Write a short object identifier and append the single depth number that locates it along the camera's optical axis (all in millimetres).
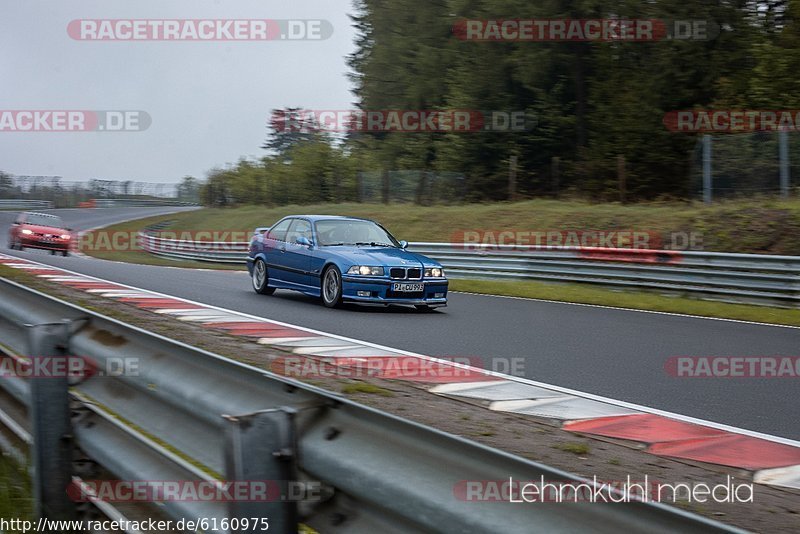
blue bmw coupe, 12766
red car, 28328
